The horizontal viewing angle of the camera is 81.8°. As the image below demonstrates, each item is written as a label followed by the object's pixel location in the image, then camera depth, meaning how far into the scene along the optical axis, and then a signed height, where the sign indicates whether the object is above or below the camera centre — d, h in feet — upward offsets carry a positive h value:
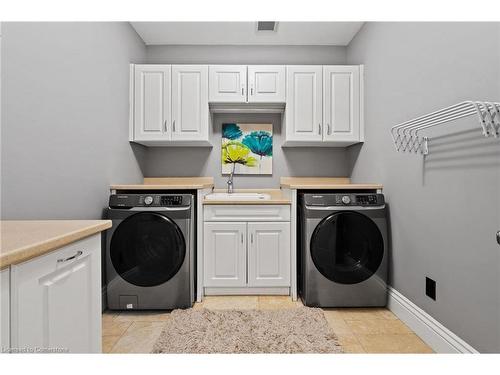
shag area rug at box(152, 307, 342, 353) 5.63 -3.07
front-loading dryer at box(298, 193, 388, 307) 7.53 -1.65
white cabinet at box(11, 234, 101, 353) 2.51 -1.14
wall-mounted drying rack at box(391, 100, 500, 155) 3.95 +1.18
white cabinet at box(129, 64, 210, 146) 9.23 +2.80
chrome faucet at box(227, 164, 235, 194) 10.20 +0.12
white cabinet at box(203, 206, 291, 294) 8.14 -1.80
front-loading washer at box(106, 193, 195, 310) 7.32 -1.66
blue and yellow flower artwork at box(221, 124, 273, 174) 10.49 +1.51
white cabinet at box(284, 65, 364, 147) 9.34 +2.78
